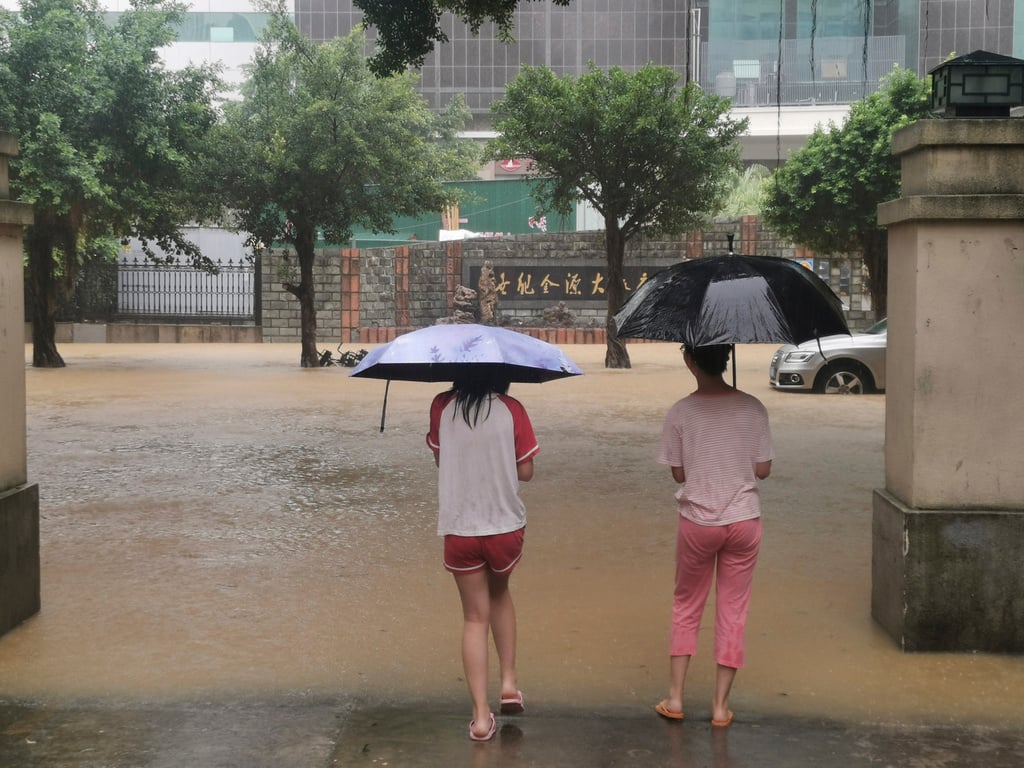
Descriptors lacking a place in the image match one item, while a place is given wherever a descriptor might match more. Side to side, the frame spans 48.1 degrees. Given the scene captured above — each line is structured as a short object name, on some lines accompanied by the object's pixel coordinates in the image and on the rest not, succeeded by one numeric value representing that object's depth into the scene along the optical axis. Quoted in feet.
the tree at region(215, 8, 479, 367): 70.74
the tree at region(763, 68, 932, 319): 77.77
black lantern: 16.84
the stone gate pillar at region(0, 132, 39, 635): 17.75
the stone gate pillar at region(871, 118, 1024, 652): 16.60
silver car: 56.85
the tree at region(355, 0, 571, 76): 36.81
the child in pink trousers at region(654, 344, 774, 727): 14.30
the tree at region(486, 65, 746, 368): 73.92
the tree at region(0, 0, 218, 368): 66.80
